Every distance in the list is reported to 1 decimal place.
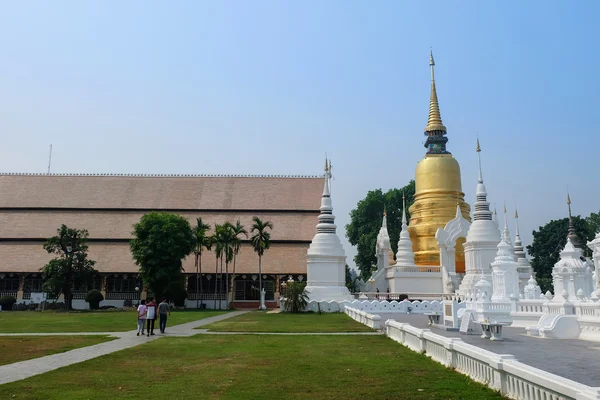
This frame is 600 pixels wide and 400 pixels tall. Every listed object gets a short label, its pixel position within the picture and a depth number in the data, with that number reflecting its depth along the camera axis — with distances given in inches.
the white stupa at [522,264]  1283.2
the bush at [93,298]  1472.2
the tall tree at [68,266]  1374.3
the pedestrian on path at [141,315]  633.6
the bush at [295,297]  1133.7
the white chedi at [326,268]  1210.6
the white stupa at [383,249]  1549.3
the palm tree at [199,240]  1478.8
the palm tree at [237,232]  1454.2
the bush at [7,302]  1469.0
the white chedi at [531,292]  1071.5
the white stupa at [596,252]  702.3
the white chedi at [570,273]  888.3
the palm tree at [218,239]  1432.7
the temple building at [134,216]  1619.1
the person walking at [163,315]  669.9
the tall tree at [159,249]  1379.2
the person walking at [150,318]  640.4
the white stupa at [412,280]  1333.7
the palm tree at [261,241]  1444.4
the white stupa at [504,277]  885.2
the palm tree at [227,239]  1437.0
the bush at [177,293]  1390.1
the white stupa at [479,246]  1239.5
